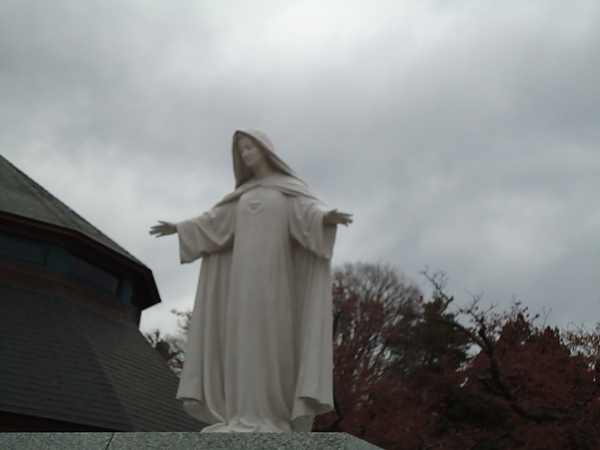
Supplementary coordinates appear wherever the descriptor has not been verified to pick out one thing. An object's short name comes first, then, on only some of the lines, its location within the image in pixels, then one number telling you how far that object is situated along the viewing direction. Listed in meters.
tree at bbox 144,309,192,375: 27.05
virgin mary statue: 5.15
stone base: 4.01
